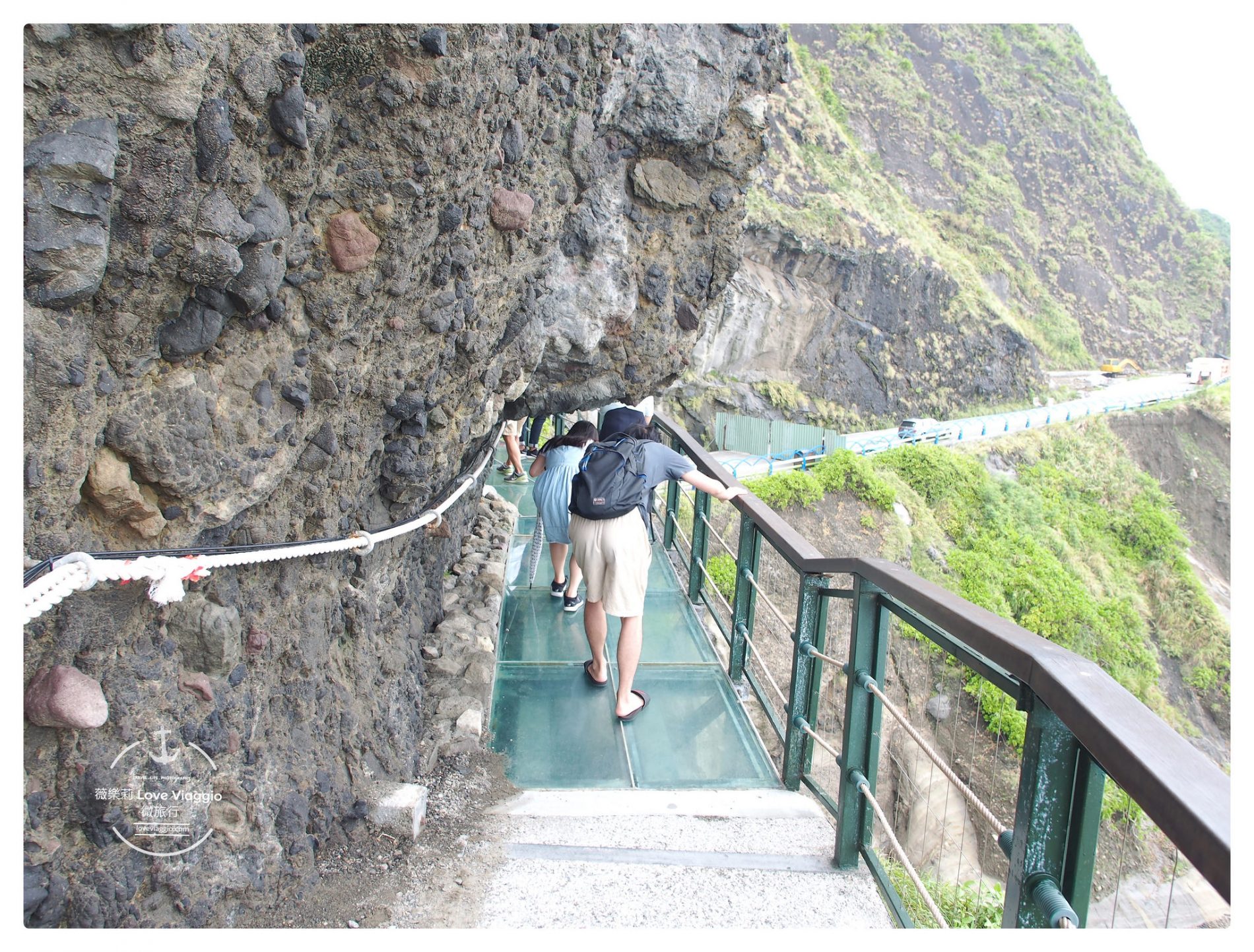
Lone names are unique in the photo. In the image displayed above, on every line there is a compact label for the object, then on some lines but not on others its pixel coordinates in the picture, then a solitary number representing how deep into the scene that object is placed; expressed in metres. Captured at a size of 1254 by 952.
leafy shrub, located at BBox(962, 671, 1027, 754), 11.03
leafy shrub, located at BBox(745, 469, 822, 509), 15.33
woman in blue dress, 3.92
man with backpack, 3.11
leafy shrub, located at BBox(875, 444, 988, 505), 19.45
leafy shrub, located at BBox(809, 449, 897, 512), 16.17
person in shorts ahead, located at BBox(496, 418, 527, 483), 7.23
